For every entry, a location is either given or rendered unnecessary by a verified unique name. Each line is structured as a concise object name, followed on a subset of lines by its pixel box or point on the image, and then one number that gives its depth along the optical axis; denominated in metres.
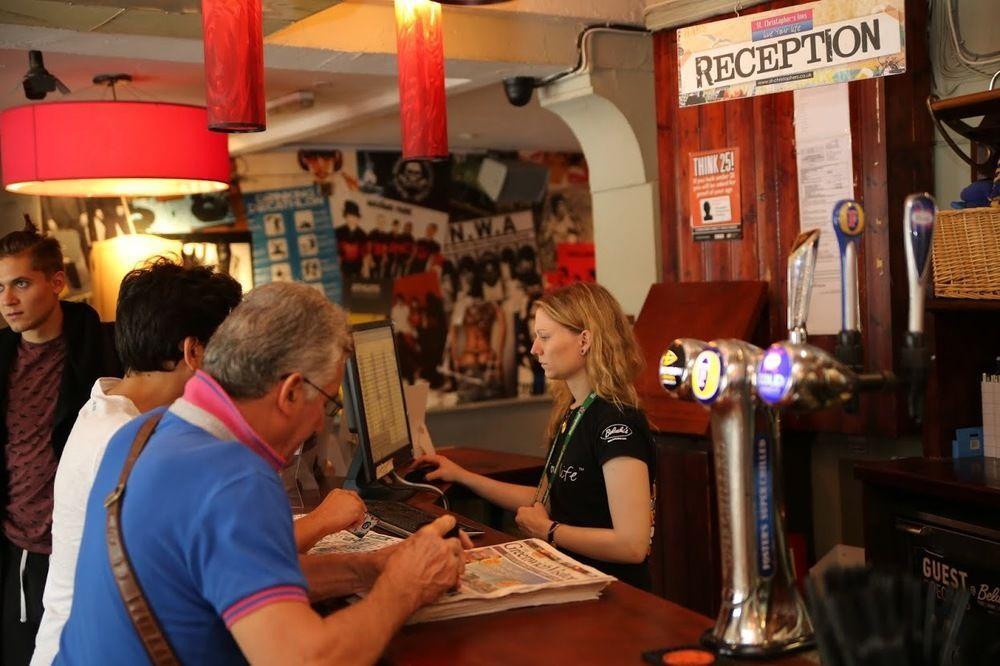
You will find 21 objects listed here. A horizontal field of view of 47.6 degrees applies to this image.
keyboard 2.66
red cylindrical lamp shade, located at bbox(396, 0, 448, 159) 3.15
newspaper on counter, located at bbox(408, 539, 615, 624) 2.01
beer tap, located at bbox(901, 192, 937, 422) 1.49
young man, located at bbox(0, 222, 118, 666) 3.41
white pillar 5.39
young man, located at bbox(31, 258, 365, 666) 2.20
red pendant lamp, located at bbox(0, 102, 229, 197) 4.63
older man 1.61
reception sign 4.04
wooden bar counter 1.78
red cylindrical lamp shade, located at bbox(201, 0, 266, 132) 2.66
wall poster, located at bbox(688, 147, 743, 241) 4.69
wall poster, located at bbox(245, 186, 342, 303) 8.50
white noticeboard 4.25
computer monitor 3.20
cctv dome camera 5.43
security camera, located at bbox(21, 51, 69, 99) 4.96
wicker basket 3.29
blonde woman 2.71
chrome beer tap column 1.69
